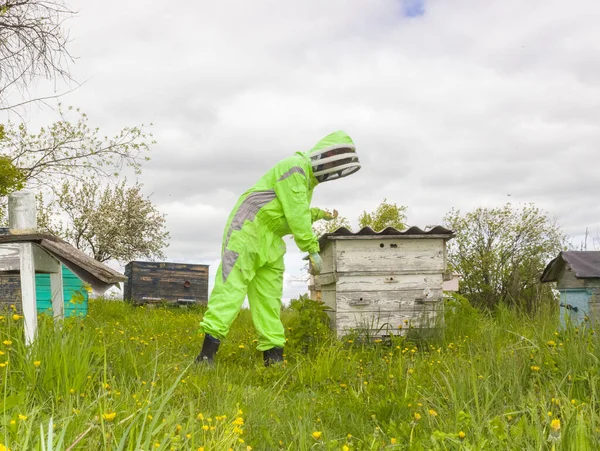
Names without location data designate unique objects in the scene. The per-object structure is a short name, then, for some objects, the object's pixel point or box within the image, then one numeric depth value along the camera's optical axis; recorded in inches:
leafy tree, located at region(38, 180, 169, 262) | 702.5
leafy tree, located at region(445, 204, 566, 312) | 455.8
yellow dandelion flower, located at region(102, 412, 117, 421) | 93.5
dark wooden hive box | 472.1
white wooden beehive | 258.5
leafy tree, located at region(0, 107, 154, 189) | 414.0
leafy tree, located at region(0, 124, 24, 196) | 365.0
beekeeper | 217.2
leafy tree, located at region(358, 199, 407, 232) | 701.9
